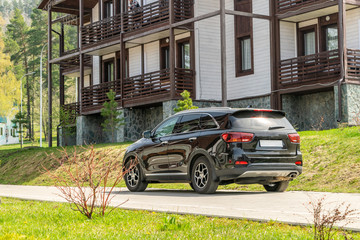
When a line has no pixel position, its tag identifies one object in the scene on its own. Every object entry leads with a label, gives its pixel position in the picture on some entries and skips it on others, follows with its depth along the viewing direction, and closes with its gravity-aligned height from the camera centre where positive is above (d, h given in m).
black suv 11.76 -0.31
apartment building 23.41 +3.46
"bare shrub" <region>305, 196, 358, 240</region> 5.48 -1.01
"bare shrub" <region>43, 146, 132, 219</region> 8.07 -1.02
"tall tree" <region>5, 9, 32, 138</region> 83.69 +13.88
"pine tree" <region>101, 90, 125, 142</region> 29.31 +1.13
